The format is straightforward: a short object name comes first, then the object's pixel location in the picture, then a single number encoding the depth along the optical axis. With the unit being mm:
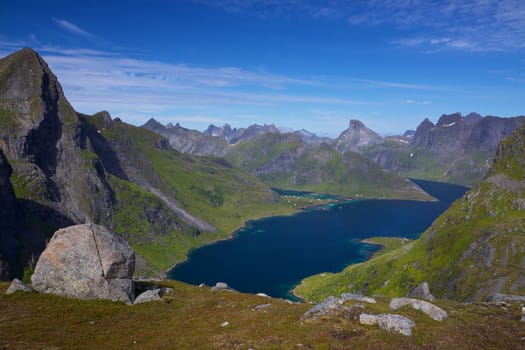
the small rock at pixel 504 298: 55450
